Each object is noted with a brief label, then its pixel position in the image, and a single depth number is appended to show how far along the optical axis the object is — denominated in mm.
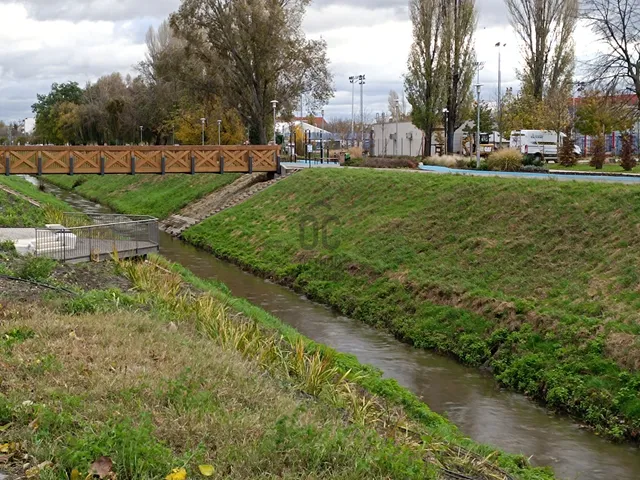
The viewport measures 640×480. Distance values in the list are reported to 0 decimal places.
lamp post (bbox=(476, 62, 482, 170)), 42938
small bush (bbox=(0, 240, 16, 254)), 19922
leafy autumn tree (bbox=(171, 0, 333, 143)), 54625
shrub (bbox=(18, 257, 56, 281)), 16234
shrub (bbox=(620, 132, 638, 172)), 36594
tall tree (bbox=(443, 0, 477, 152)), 57750
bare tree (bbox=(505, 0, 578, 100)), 59750
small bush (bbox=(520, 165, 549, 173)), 39000
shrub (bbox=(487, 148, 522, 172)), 41438
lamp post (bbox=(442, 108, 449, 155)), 59050
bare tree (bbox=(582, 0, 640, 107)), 35844
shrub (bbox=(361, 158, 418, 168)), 48812
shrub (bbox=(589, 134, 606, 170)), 40344
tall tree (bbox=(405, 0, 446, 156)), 57750
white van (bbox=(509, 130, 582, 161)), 49781
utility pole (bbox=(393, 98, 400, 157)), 71562
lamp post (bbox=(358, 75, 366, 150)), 84188
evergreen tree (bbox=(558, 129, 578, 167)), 44000
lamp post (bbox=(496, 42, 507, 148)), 68300
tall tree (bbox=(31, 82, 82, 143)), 124750
